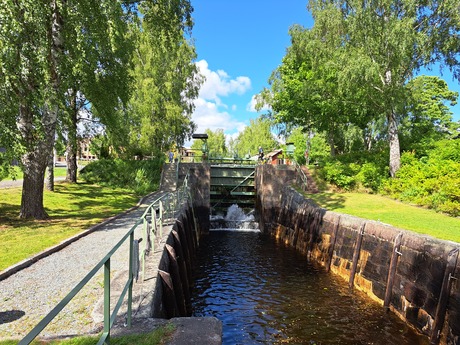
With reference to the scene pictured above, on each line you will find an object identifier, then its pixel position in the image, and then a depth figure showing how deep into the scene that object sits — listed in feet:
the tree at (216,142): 286.25
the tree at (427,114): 62.33
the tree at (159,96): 95.71
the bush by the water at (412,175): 40.68
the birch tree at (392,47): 49.49
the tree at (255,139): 204.12
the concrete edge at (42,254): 19.90
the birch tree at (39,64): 29.07
